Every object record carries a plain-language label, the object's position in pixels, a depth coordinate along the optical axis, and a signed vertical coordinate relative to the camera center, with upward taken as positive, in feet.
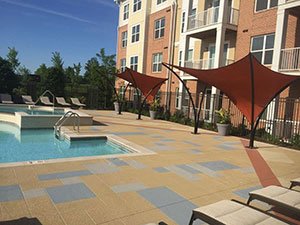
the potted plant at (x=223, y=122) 48.12 -3.36
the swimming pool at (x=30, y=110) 67.07 -4.84
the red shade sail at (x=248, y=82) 36.17 +2.97
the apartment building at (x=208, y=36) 50.62 +16.06
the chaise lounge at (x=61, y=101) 82.02 -2.65
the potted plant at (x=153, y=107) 70.03 -2.28
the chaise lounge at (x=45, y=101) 78.74 -2.79
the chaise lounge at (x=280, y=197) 13.91 -4.75
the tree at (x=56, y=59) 173.76 +20.08
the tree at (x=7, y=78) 96.48 +3.68
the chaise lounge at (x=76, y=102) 85.25 -2.75
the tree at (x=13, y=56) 166.91 +19.35
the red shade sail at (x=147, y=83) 66.85 +3.45
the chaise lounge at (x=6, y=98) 77.70 -2.73
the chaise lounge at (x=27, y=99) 79.77 -2.70
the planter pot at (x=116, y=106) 83.75 -3.13
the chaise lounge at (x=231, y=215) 11.40 -4.68
